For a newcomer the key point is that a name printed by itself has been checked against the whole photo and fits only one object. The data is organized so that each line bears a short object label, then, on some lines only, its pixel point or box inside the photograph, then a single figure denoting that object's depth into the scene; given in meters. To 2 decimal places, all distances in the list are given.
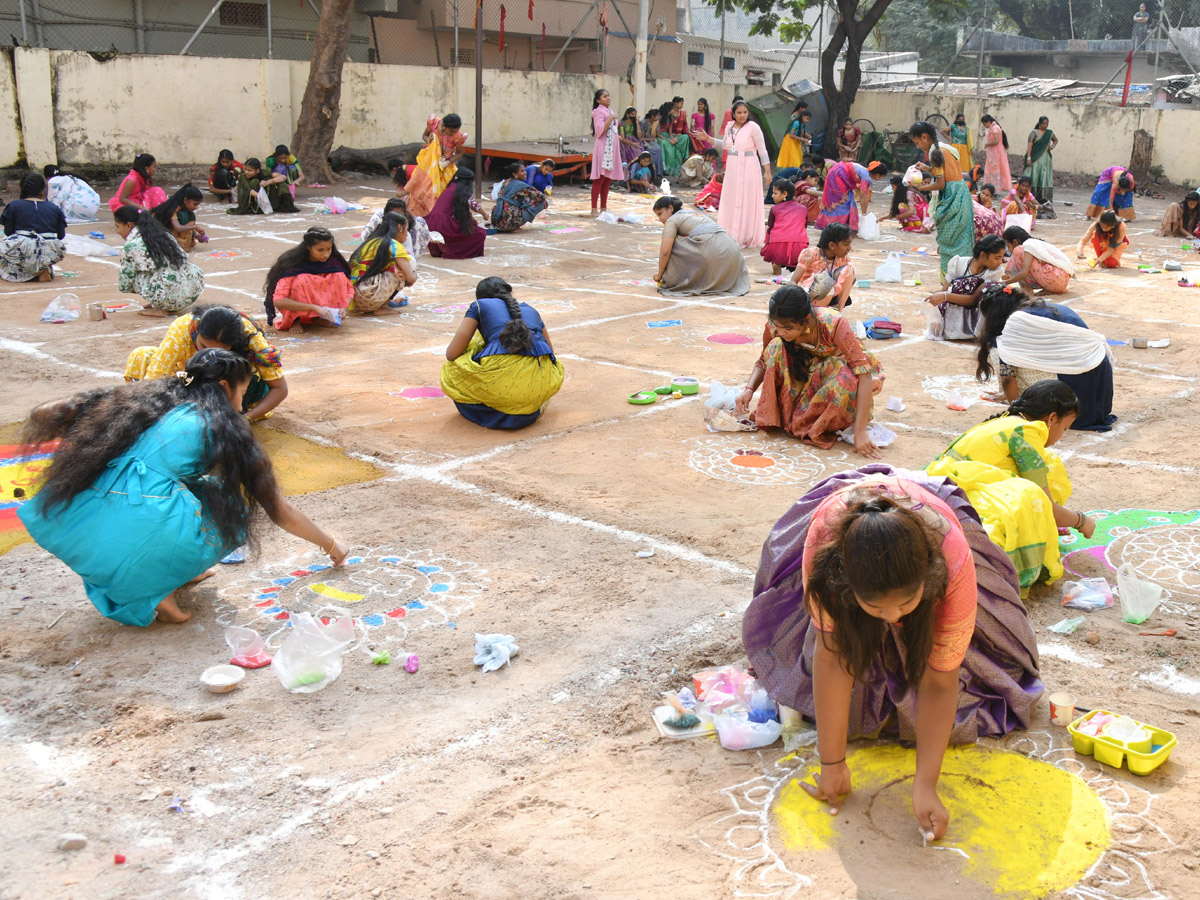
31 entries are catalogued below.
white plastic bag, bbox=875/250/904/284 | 11.00
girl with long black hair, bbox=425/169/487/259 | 11.74
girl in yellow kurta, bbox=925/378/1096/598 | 4.01
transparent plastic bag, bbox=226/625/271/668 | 3.66
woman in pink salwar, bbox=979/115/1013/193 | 16.94
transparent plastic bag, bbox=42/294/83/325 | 8.48
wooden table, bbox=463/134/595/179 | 19.39
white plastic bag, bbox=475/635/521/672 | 3.67
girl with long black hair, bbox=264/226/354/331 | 8.09
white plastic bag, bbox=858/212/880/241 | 13.95
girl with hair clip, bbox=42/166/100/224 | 13.58
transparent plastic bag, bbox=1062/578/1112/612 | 4.06
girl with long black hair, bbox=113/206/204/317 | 8.55
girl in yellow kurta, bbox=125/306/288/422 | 5.06
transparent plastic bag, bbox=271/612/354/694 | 3.54
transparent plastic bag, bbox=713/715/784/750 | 3.17
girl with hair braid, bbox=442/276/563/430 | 6.12
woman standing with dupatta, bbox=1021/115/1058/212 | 17.03
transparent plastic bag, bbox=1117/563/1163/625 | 3.90
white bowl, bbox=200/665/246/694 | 3.48
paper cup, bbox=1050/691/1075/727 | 3.19
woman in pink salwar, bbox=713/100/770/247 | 12.86
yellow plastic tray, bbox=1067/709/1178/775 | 2.95
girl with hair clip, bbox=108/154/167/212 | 11.79
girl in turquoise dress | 3.71
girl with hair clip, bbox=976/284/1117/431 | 6.14
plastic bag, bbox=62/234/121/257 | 11.49
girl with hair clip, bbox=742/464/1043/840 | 2.38
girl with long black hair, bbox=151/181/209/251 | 9.89
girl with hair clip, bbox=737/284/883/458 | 5.65
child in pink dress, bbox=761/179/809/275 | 11.14
